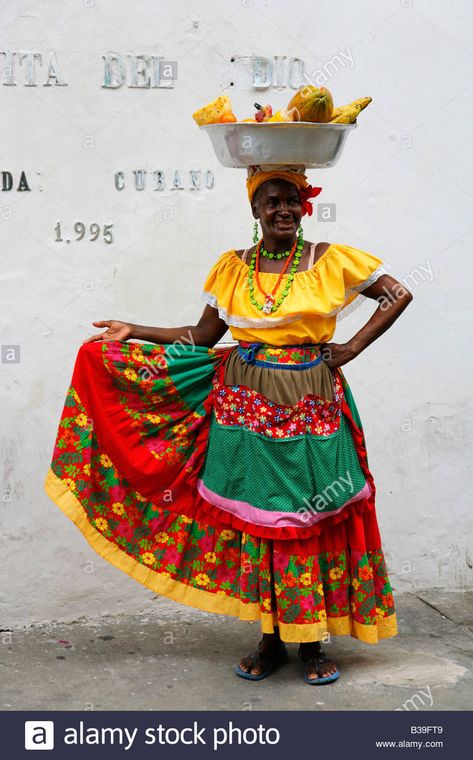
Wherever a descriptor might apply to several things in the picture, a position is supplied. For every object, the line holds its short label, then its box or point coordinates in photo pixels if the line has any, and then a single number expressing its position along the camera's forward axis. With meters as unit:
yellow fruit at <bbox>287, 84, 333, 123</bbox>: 4.25
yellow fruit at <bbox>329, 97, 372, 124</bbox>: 4.37
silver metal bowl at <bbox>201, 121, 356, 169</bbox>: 4.31
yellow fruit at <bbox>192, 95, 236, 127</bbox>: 4.39
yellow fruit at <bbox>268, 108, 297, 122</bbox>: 4.29
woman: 4.48
